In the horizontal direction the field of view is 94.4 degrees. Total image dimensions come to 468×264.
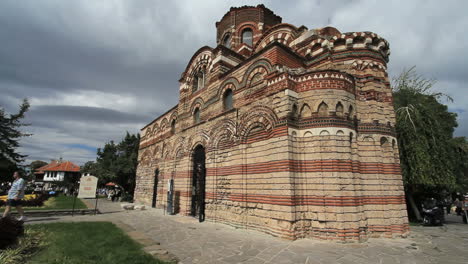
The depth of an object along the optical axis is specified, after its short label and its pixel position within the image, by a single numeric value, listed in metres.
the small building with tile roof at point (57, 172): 46.21
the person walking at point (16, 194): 7.16
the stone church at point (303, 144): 6.52
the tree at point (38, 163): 57.68
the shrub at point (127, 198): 21.28
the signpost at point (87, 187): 10.68
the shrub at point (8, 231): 4.72
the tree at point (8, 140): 17.30
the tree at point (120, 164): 22.00
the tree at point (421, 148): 9.27
